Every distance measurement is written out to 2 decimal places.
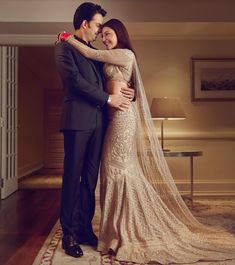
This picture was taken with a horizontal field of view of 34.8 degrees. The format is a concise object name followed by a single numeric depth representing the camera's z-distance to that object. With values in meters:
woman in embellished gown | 2.22
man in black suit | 2.25
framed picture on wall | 4.81
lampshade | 4.07
